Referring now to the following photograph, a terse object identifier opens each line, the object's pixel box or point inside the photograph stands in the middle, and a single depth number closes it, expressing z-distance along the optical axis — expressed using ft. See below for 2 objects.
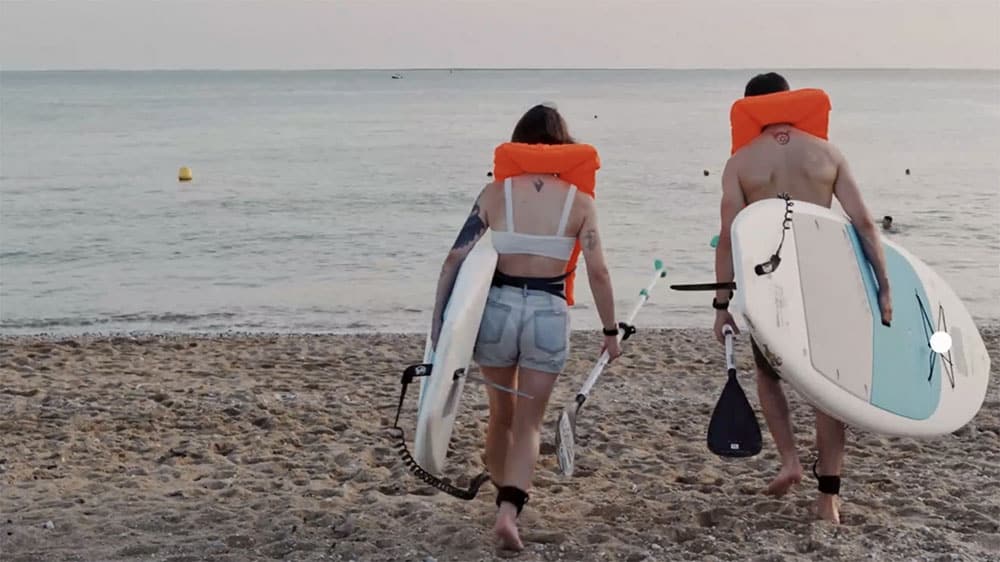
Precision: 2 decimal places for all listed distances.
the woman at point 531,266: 13.85
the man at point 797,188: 14.55
